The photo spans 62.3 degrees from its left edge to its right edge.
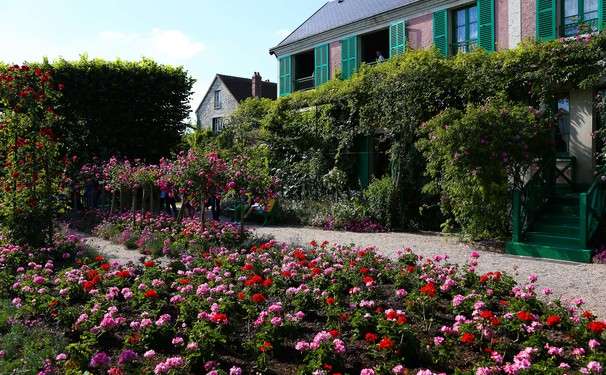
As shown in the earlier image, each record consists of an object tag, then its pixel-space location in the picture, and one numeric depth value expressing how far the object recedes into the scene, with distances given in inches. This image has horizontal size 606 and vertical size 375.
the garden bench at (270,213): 514.6
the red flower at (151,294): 158.1
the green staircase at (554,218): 305.9
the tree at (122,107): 631.2
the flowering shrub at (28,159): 283.9
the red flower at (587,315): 144.3
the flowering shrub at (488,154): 338.6
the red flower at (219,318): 135.9
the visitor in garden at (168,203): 562.5
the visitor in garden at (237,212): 542.1
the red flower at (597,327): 133.4
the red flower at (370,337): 128.3
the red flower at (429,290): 154.0
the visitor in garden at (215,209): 521.0
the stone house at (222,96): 1359.5
